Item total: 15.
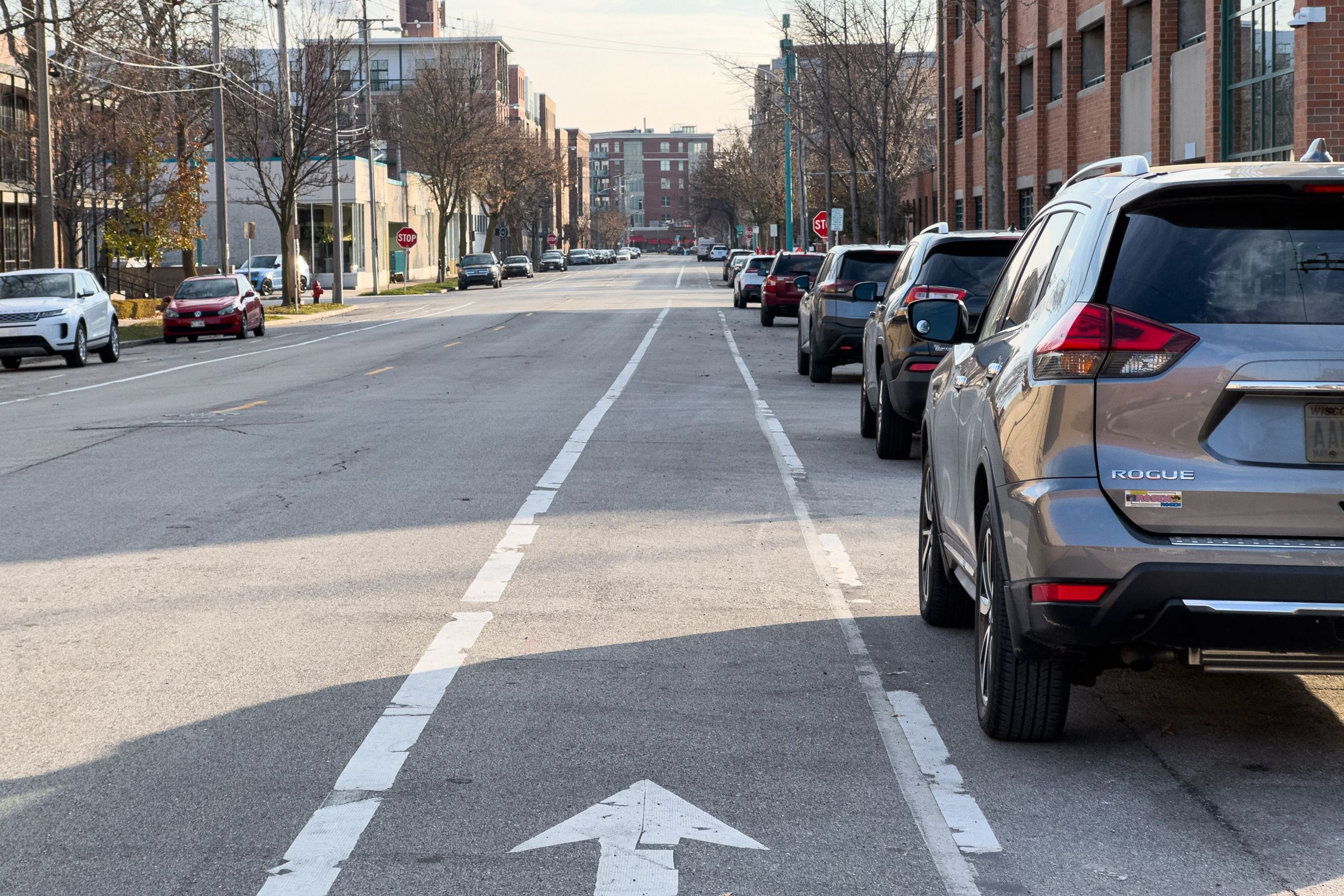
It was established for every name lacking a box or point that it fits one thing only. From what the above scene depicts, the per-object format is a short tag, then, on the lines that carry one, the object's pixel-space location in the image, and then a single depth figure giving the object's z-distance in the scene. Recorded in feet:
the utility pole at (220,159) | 145.59
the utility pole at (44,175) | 113.39
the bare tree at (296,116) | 169.78
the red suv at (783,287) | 127.44
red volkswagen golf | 122.01
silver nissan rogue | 15.58
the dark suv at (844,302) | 67.56
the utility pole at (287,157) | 168.66
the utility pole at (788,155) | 170.29
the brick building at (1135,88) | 70.18
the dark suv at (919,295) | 43.62
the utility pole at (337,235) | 177.29
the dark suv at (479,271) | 253.85
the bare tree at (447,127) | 288.51
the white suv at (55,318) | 92.58
